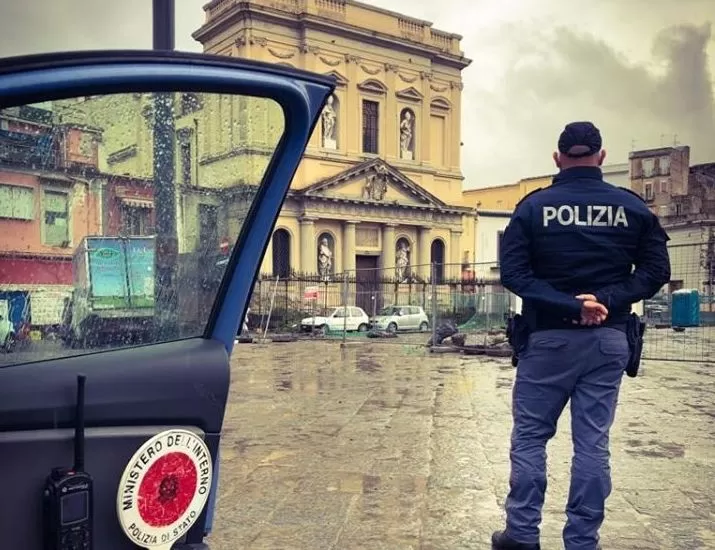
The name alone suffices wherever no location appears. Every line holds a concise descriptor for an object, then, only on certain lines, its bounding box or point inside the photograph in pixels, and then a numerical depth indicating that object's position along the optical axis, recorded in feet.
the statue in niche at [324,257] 123.03
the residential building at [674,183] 179.01
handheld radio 5.02
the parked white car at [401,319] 81.61
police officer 10.42
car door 5.15
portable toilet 77.25
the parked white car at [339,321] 77.36
